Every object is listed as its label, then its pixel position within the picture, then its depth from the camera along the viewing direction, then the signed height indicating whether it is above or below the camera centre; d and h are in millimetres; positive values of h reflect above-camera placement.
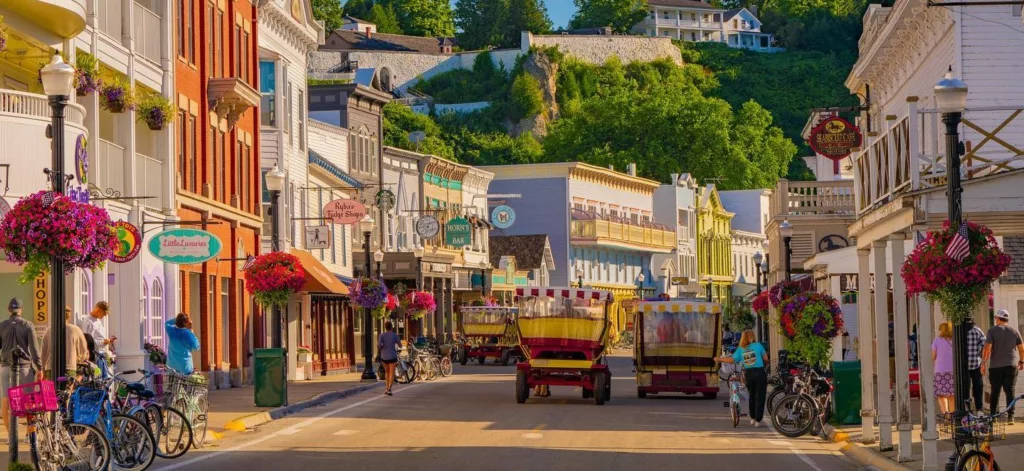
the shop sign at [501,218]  88500 +3370
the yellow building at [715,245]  123000 +2569
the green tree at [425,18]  189500 +29066
